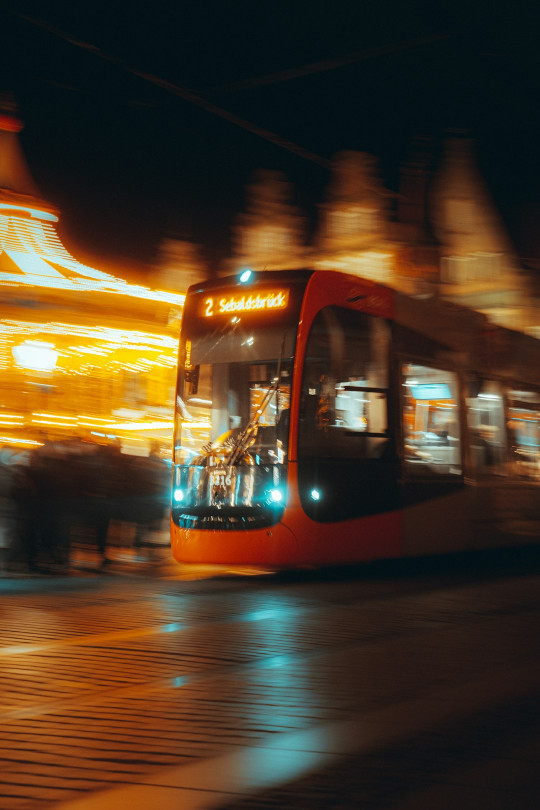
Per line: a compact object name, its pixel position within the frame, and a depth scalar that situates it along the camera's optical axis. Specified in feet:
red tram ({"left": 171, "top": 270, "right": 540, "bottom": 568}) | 36.04
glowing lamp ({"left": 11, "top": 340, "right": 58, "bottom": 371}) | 48.03
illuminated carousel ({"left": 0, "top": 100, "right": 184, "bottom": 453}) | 47.62
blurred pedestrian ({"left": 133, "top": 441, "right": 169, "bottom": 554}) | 45.27
